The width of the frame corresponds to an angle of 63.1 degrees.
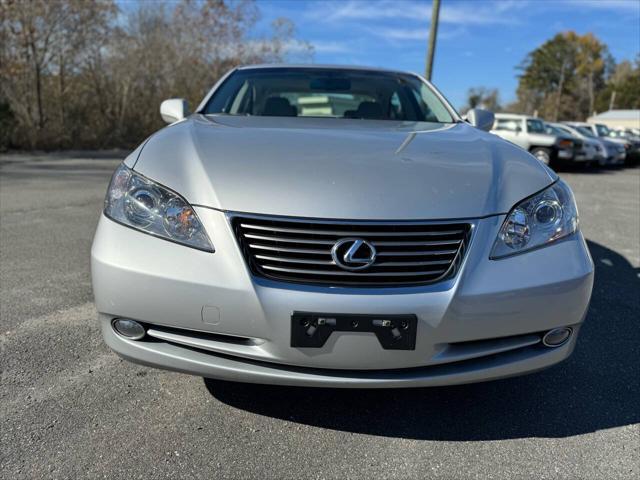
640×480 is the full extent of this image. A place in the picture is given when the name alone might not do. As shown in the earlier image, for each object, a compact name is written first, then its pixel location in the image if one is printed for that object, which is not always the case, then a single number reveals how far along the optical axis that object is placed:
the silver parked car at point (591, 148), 15.30
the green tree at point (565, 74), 80.19
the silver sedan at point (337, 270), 1.70
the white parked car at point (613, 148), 17.42
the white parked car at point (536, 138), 14.51
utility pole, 13.26
